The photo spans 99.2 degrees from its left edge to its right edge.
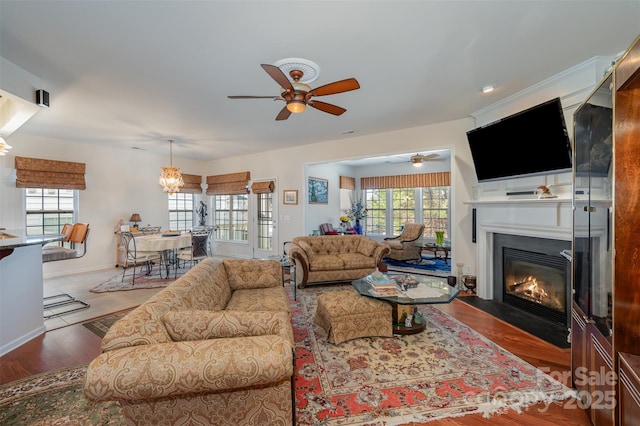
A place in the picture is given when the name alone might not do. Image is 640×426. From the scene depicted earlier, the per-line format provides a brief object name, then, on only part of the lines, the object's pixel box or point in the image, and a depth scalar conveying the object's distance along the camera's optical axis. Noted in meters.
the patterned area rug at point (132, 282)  4.55
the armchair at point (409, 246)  6.54
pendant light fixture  5.51
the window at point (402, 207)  8.24
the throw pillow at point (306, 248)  4.52
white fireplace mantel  2.98
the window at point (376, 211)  8.71
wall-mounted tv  2.92
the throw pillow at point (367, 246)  4.88
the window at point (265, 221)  7.06
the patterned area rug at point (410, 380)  1.79
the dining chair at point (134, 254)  4.81
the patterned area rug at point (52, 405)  1.74
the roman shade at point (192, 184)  7.47
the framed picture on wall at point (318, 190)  7.40
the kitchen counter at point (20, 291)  2.57
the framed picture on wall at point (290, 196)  6.40
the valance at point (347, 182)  8.45
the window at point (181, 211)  7.38
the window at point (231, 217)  7.57
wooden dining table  4.75
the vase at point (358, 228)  8.51
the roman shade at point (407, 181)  7.53
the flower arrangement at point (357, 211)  8.72
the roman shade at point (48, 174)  4.89
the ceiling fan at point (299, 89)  2.28
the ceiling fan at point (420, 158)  5.92
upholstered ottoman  2.63
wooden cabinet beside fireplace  1.30
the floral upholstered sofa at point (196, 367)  1.08
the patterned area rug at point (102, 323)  2.99
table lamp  6.33
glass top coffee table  2.70
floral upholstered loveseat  4.43
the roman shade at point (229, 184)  7.21
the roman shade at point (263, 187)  6.73
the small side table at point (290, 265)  4.06
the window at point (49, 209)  5.16
